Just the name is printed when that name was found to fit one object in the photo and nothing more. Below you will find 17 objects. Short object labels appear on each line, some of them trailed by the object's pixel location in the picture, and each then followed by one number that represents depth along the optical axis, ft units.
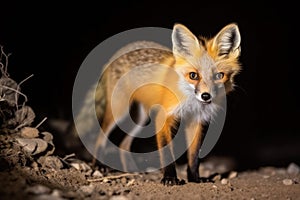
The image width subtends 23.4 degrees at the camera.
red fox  21.98
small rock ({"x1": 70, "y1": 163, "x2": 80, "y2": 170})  23.42
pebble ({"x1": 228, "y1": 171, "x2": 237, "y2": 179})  27.41
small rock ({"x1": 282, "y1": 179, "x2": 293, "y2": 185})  23.18
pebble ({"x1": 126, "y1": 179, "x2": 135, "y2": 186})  21.55
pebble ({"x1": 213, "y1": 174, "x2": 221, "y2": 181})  25.32
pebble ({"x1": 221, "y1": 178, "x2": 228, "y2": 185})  23.49
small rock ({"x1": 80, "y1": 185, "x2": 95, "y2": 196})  17.76
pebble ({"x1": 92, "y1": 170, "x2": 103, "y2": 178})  23.15
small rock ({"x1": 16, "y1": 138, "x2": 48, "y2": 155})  21.14
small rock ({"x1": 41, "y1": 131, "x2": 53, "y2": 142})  23.75
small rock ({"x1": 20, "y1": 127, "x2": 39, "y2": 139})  22.54
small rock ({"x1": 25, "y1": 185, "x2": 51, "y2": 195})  14.69
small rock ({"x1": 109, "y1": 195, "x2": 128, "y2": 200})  16.51
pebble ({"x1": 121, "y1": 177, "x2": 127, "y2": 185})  22.47
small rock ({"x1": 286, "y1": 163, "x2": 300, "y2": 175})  30.10
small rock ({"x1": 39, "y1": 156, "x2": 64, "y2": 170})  21.52
